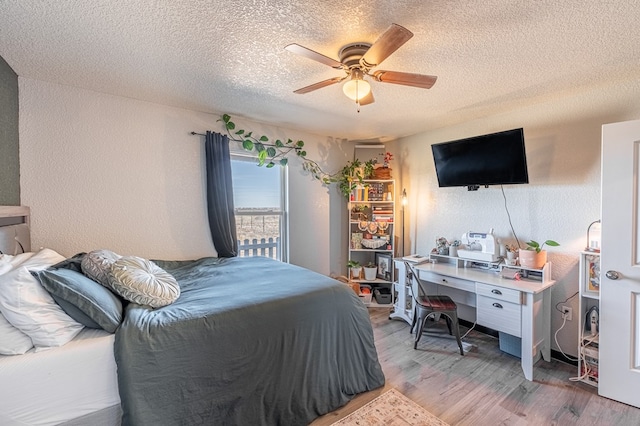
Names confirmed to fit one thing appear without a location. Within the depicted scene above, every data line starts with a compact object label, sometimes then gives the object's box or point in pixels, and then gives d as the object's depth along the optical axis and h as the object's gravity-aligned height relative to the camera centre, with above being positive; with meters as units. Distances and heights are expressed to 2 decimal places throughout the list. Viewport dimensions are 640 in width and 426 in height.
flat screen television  2.51 +0.45
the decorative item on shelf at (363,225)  3.84 -0.26
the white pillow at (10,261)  1.28 -0.27
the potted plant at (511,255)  2.61 -0.48
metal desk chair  2.59 -0.97
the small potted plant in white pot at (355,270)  3.84 -0.90
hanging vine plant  3.13 +0.62
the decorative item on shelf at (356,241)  3.89 -0.49
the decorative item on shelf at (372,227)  3.81 -0.29
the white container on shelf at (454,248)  3.06 -0.48
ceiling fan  1.42 +0.81
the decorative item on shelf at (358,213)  3.96 -0.10
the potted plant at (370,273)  3.82 -0.93
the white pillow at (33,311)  1.14 -0.44
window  3.28 -0.01
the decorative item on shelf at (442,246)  3.15 -0.47
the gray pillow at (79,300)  1.26 -0.43
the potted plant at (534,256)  2.41 -0.45
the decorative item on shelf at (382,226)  3.81 -0.28
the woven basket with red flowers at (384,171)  3.80 +0.49
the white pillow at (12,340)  1.11 -0.54
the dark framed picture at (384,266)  3.80 -0.84
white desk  2.22 -0.84
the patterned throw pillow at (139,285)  1.53 -0.44
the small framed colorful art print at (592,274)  2.11 -0.54
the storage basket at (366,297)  3.72 -1.23
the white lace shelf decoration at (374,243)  3.77 -0.51
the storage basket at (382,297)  3.76 -1.25
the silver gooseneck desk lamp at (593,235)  2.24 -0.26
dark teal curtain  2.92 +0.13
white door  1.86 -0.43
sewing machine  2.71 -0.43
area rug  1.72 -1.35
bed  1.16 -0.77
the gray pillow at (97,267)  1.57 -0.34
